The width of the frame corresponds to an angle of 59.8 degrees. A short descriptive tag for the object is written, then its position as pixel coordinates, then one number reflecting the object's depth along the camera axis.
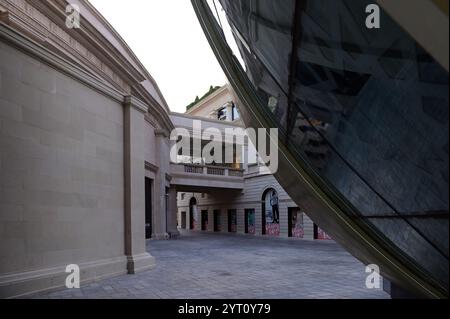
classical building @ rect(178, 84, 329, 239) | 33.53
